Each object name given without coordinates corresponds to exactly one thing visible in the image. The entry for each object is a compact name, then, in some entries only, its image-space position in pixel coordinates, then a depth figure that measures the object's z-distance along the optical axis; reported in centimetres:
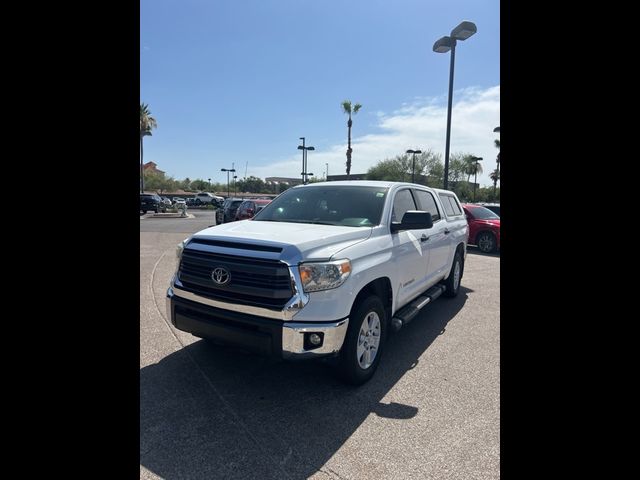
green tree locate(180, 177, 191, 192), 9347
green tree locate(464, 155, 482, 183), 5311
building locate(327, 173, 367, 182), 5247
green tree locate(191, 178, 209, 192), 10011
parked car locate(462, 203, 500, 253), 1224
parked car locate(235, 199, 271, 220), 1669
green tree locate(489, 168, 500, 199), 5116
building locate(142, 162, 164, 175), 11889
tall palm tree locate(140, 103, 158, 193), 4769
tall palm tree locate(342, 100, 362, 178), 3872
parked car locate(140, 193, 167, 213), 3294
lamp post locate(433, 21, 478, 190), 1147
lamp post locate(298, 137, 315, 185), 3625
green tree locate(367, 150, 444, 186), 4844
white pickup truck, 294
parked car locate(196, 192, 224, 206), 5334
